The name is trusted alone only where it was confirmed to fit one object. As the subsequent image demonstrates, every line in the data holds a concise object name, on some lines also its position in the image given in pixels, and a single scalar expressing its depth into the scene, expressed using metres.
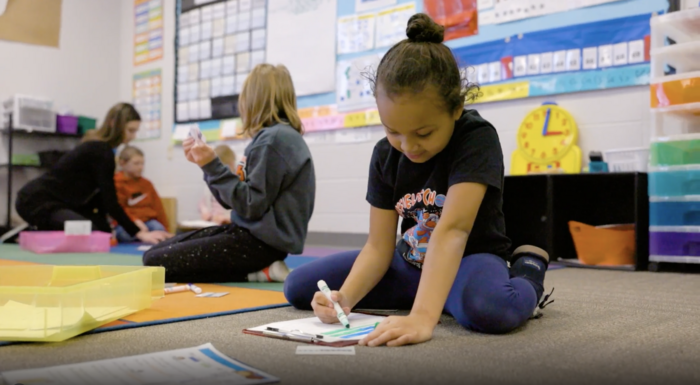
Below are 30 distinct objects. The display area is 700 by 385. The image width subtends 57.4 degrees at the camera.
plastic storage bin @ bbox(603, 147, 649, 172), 2.54
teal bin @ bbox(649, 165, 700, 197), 2.35
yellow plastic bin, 1.03
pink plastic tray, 3.02
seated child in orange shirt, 4.12
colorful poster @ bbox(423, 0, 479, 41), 3.17
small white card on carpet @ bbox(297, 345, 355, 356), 0.95
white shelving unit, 2.34
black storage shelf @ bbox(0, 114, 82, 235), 4.16
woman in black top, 3.26
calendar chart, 4.21
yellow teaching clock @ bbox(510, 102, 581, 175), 2.83
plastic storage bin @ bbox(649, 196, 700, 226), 2.35
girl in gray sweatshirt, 1.82
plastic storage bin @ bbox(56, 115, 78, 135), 4.48
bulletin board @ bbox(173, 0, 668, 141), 2.71
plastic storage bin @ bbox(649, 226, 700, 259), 2.36
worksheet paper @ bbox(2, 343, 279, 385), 0.77
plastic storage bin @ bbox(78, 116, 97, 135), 4.62
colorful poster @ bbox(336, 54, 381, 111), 3.53
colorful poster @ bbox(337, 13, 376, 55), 3.54
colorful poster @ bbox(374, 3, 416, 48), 3.39
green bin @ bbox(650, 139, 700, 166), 2.34
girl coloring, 1.03
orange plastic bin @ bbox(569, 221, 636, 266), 2.55
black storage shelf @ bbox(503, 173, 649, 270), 2.73
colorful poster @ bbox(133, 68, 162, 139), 4.85
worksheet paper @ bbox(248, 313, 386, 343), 1.04
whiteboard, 3.75
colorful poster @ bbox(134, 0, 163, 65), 4.86
